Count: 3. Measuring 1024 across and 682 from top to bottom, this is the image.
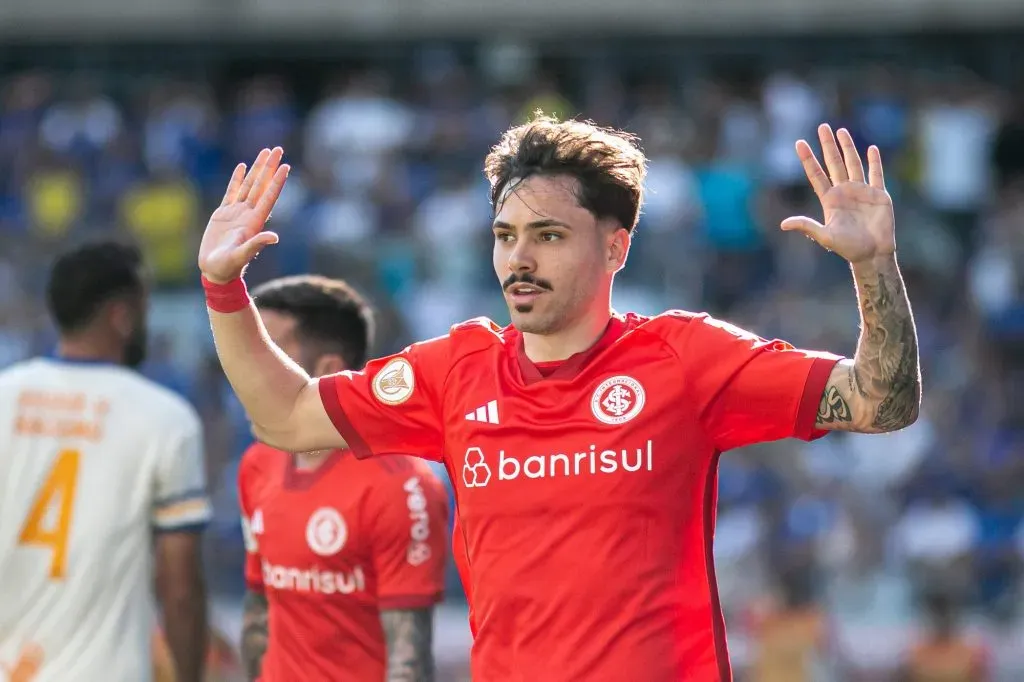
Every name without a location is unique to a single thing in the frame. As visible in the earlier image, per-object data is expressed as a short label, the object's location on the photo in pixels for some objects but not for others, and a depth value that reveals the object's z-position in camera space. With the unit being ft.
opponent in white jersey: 36.22
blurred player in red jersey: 33.81
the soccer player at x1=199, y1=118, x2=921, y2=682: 26.07
